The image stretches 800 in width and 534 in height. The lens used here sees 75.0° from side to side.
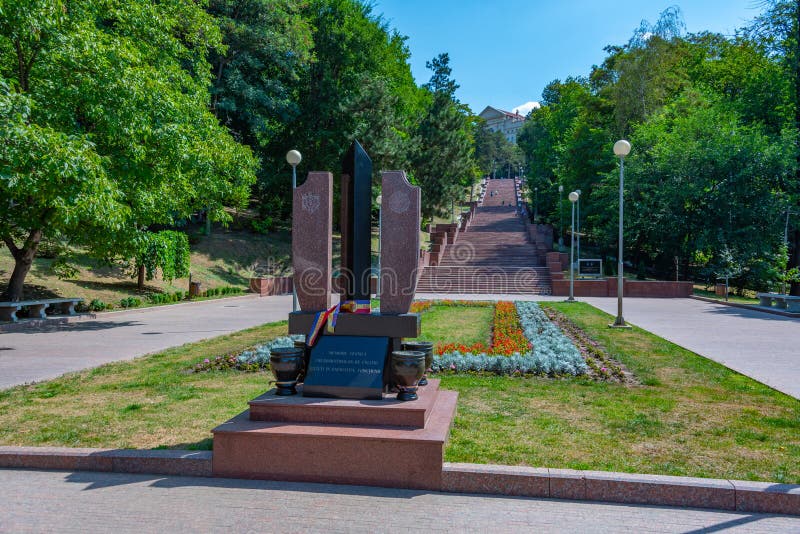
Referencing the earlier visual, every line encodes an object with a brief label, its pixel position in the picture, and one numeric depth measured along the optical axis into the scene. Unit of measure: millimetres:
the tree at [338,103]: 31266
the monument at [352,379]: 4473
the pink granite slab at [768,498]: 3963
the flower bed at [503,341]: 9648
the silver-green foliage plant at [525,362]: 8430
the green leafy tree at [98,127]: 10906
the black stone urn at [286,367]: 5266
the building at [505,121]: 164375
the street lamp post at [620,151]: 14227
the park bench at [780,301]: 18609
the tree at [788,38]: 22844
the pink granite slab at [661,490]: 4047
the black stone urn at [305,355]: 5672
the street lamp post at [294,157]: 15406
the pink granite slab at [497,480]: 4246
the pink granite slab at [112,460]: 4648
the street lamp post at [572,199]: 22819
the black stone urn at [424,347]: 5848
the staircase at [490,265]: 29016
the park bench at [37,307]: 14367
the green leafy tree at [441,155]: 38719
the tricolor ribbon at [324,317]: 5625
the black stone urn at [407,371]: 5062
